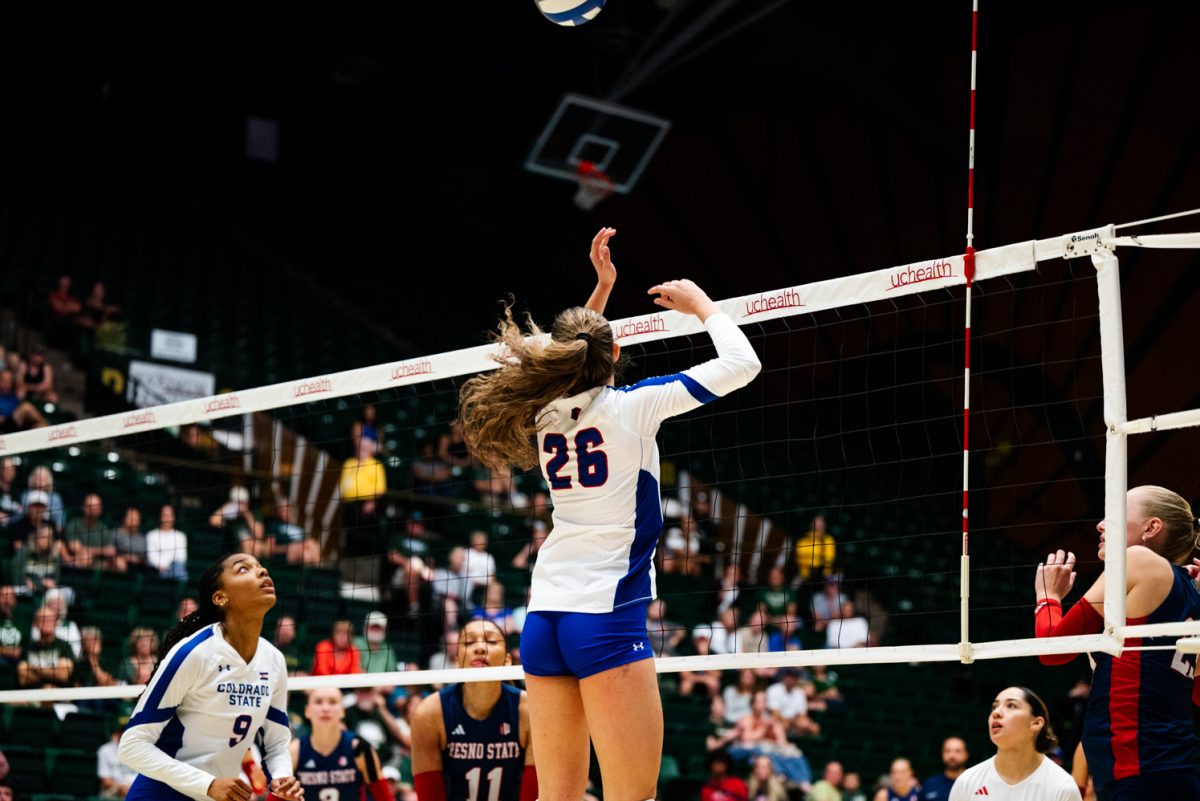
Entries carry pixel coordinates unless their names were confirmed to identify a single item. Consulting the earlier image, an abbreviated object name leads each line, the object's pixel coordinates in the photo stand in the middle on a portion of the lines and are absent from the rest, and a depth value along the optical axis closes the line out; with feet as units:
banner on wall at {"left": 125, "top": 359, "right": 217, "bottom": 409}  58.95
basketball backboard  68.64
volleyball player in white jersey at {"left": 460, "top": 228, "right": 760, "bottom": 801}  14.05
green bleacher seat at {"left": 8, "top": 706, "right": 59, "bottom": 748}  37.58
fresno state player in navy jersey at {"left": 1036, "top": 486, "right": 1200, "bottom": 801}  15.40
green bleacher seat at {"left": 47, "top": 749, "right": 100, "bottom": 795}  35.65
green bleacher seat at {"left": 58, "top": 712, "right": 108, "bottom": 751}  37.35
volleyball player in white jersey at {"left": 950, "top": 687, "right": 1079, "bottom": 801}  22.98
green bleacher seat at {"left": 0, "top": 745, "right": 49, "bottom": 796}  34.99
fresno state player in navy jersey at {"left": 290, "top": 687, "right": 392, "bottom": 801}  26.78
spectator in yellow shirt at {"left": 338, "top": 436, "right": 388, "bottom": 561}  51.01
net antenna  17.04
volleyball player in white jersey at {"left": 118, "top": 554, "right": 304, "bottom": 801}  18.72
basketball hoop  70.59
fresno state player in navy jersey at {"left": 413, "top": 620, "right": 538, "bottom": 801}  22.48
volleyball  28.84
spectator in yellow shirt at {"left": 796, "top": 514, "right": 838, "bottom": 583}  59.06
